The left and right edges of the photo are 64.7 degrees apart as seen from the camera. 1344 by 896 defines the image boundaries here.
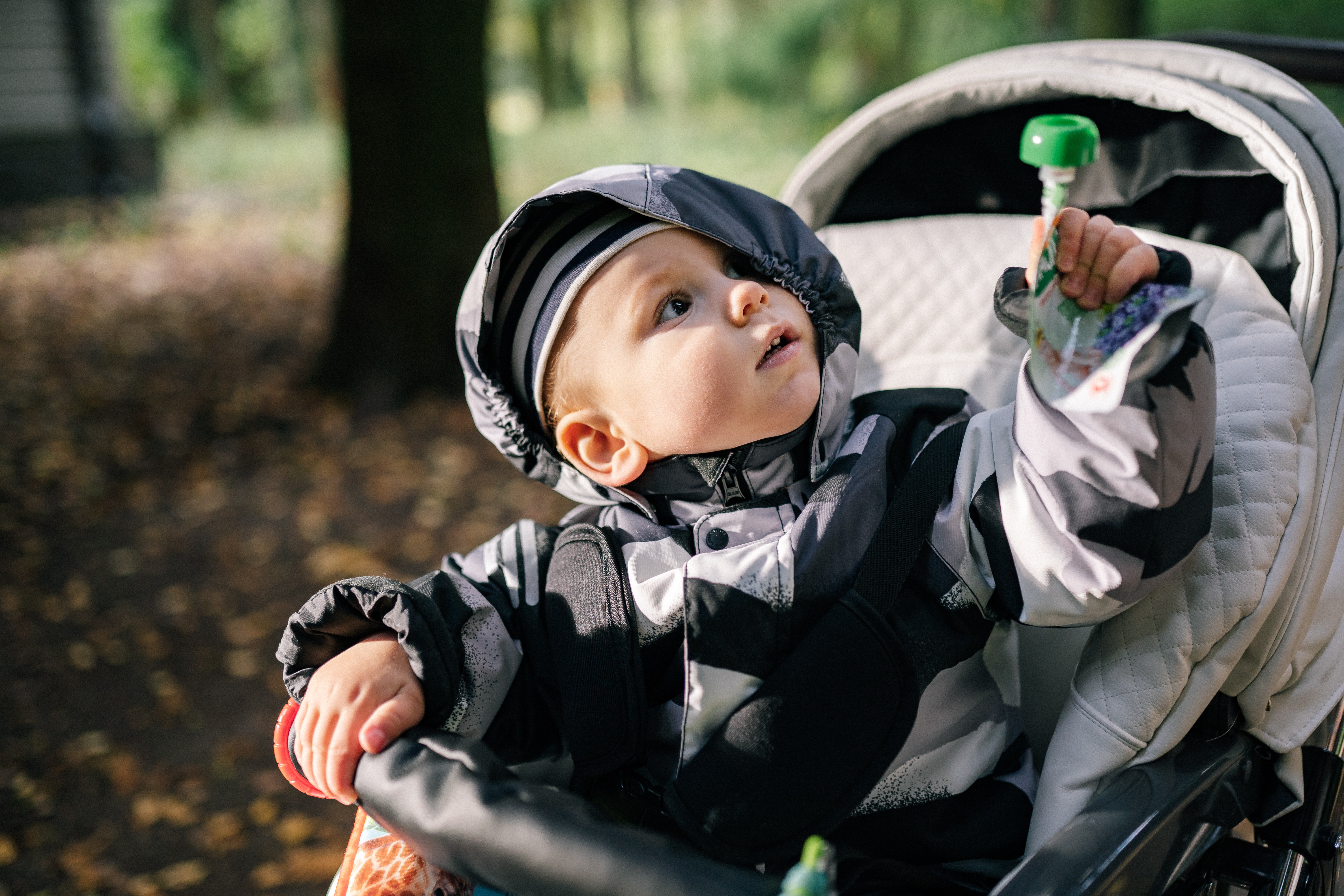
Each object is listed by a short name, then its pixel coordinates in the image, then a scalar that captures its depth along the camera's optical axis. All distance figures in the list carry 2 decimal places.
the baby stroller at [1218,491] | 1.25
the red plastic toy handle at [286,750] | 1.31
